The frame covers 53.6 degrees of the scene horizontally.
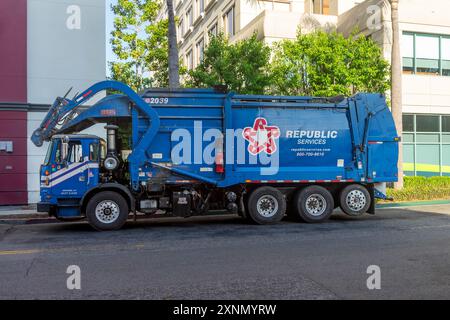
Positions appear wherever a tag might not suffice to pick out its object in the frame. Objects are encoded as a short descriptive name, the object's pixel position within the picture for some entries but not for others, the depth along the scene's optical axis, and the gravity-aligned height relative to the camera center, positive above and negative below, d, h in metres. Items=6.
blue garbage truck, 11.23 +0.21
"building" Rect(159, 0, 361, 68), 24.12 +10.12
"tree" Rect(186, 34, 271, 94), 17.34 +3.86
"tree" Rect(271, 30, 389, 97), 17.83 +3.92
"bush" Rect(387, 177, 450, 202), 16.83 -1.07
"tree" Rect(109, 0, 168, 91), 25.03 +6.76
